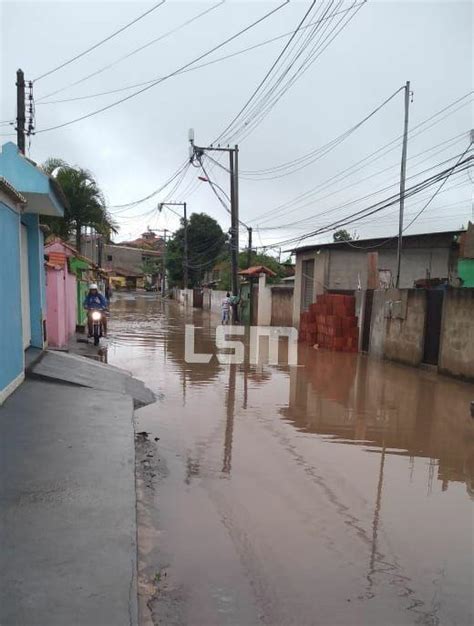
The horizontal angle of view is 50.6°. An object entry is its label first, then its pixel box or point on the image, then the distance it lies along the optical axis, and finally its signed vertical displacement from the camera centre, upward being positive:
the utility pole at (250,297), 26.31 -0.73
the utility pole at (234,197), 22.98 +3.95
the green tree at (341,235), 37.93 +3.90
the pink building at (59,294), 11.32 -0.38
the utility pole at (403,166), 13.62 +3.34
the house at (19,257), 5.75 +0.30
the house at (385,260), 18.55 +1.04
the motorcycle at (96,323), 13.45 -1.17
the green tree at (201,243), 48.34 +3.88
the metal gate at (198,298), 42.08 -1.37
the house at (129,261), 82.62 +3.19
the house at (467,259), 11.58 +0.74
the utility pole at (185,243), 45.72 +3.53
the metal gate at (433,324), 11.55 -0.82
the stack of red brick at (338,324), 15.48 -1.18
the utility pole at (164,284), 60.91 -0.34
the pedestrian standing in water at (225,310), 24.33 -1.32
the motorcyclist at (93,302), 13.45 -0.61
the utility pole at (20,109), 13.52 +4.55
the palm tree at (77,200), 19.58 +3.14
